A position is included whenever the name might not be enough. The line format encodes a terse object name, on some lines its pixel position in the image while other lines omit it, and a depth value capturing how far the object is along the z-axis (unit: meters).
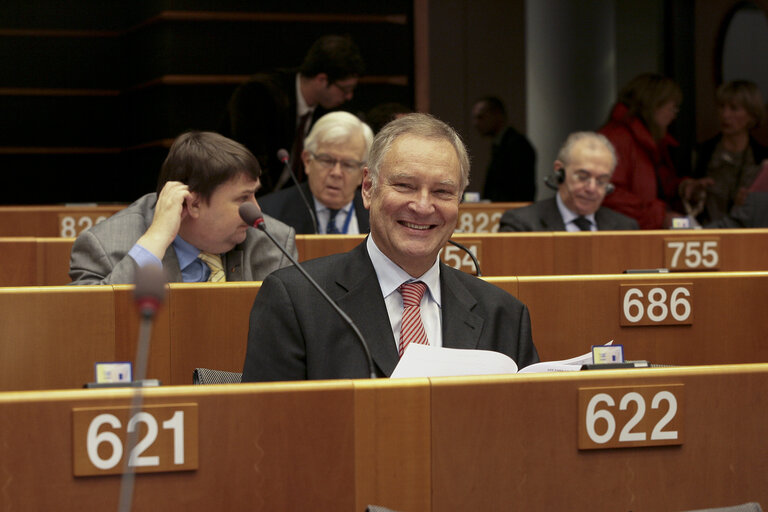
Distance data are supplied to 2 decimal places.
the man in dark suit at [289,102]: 13.09
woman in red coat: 11.35
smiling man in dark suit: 4.09
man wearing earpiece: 9.23
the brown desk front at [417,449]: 2.66
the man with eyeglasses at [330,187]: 8.70
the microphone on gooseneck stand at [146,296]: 1.95
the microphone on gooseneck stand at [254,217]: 3.99
